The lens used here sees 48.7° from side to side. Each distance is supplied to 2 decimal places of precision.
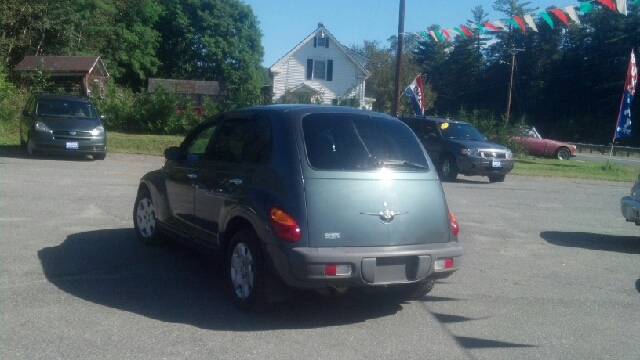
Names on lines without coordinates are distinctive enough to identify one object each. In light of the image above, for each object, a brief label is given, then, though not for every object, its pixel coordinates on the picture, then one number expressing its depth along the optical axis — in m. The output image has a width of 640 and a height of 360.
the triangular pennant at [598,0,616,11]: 15.62
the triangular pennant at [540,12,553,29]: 19.27
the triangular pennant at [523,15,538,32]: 20.64
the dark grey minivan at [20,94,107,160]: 18.39
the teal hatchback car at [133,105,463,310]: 5.47
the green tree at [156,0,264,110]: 64.19
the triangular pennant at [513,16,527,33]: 21.47
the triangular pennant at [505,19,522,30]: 21.30
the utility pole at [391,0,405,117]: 23.42
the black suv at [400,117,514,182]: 19.05
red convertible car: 36.22
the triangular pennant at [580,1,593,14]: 17.11
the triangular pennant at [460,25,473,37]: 23.33
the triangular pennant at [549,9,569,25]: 18.78
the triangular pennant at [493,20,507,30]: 21.56
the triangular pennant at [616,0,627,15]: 15.27
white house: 50.06
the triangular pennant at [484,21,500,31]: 21.52
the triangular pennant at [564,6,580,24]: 18.31
